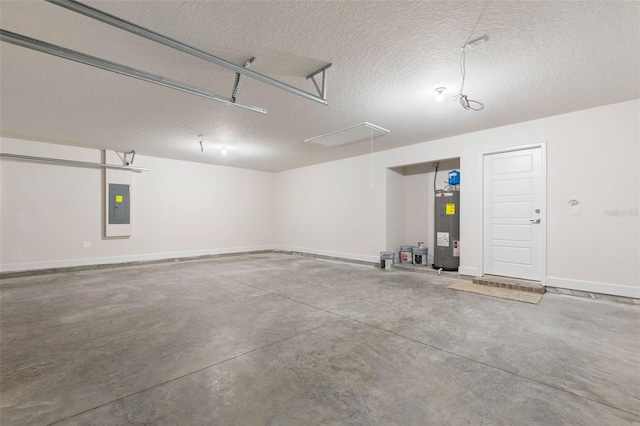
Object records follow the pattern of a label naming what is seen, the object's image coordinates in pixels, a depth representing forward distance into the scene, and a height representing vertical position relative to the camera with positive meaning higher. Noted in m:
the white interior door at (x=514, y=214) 4.54 -0.01
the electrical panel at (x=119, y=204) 6.52 +0.18
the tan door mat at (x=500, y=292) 3.92 -1.19
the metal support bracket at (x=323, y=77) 2.97 +1.50
